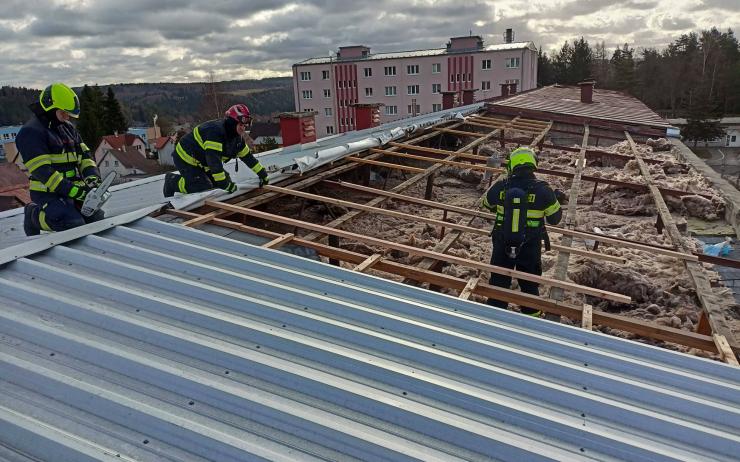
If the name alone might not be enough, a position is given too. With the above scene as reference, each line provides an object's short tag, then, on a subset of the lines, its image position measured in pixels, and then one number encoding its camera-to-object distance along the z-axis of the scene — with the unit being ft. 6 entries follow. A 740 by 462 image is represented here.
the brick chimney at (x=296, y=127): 41.39
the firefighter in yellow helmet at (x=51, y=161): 13.99
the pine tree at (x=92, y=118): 155.74
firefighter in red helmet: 18.61
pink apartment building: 146.20
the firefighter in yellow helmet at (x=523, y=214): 15.40
